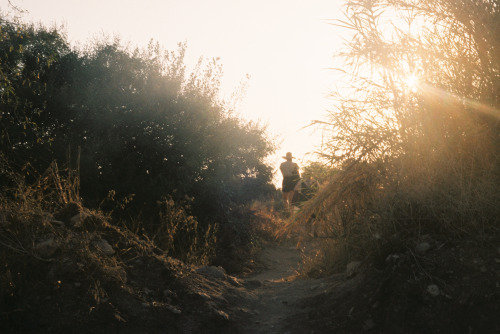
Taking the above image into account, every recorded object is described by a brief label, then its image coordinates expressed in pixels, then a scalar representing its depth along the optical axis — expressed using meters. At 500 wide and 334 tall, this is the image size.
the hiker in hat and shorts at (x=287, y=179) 14.06
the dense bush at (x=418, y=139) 4.32
